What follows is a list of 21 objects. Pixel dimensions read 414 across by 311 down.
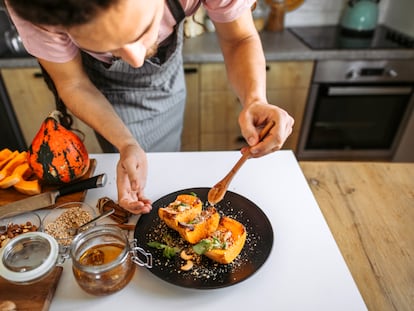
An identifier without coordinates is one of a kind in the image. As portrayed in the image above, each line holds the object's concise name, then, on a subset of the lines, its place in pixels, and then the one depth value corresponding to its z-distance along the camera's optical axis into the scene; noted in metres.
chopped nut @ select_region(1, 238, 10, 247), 0.66
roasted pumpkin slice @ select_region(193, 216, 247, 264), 0.61
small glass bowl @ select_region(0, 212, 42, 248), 0.67
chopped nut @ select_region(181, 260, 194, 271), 0.61
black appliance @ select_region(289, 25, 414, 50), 1.72
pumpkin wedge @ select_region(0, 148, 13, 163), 0.87
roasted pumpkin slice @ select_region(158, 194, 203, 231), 0.68
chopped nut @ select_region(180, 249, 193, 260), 0.63
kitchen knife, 0.73
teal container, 1.90
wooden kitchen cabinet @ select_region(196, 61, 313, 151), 1.72
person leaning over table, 0.40
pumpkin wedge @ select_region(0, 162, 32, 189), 0.78
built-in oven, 1.72
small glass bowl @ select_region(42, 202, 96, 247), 0.68
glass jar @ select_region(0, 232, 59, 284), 0.54
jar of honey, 0.56
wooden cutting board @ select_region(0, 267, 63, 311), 0.56
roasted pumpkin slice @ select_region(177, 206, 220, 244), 0.66
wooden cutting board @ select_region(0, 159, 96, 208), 0.78
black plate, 0.59
